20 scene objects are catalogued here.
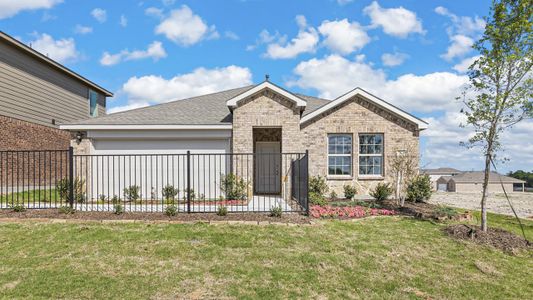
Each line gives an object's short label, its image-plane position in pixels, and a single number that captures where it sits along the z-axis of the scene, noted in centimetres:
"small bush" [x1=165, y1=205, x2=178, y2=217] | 888
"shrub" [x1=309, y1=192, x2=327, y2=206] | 1145
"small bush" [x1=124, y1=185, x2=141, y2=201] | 1165
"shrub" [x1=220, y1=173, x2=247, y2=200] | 1216
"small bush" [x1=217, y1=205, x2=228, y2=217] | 888
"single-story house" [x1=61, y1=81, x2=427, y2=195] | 1305
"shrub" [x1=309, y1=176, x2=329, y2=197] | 1352
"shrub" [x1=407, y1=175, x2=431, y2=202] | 1365
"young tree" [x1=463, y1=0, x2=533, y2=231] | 827
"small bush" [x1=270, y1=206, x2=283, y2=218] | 894
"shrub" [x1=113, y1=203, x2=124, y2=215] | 895
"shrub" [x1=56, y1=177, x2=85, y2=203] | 1085
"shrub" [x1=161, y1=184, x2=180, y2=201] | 1216
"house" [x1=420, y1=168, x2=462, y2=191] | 3999
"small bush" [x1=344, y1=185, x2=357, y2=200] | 1400
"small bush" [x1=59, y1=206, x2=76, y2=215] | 891
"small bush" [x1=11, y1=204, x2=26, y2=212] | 907
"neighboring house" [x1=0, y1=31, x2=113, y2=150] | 1443
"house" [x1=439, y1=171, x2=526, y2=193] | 3650
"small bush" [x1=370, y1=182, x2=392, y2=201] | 1336
